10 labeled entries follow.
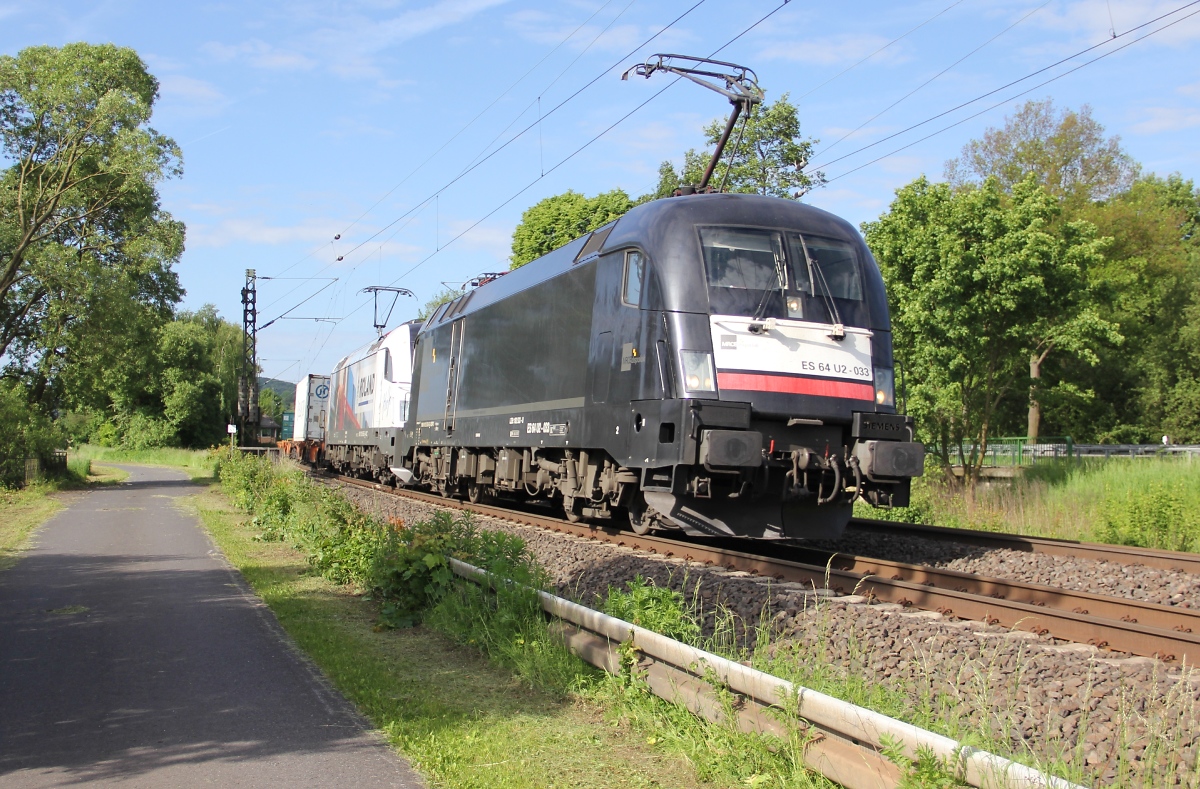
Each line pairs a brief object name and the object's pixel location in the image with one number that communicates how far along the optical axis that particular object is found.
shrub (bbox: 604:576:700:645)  6.37
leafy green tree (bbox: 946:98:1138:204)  45.25
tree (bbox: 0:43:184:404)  28.62
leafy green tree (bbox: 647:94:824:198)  34.72
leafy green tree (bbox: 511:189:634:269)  51.53
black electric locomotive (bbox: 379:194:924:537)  9.80
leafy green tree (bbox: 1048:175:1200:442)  42.03
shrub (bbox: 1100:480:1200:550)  11.93
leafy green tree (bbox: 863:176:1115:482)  18.30
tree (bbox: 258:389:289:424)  123.30
